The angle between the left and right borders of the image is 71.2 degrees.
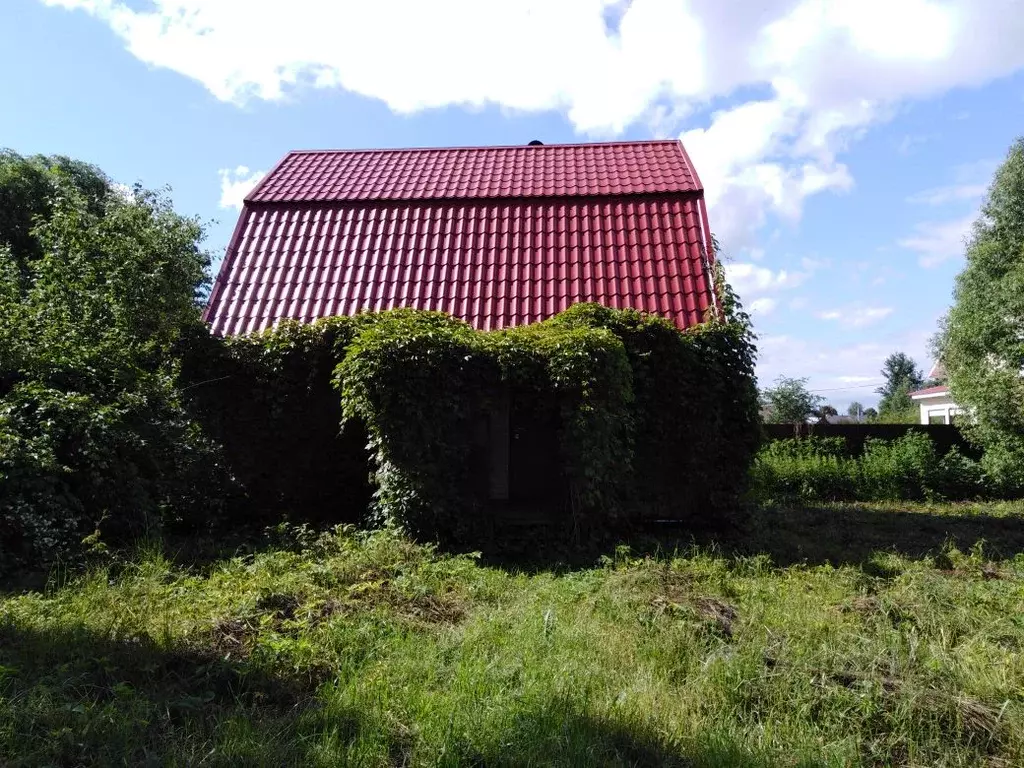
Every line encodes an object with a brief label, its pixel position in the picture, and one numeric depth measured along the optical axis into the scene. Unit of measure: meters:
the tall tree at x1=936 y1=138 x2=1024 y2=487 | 15.77
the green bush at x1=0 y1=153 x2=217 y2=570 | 6.63
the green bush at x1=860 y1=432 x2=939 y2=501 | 15.30
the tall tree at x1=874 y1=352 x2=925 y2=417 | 80.62
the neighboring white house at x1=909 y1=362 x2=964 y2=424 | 33.41
